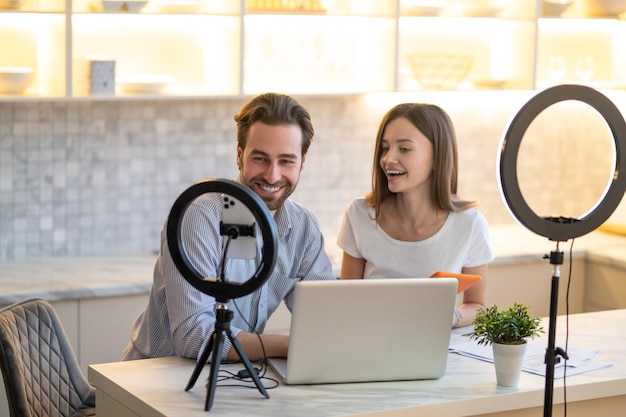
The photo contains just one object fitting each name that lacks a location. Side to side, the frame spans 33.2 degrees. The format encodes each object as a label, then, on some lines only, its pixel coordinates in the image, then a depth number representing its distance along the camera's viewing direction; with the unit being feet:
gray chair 8.82
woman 10.27
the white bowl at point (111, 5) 12.79
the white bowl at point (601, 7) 16.01
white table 7.19
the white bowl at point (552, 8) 15.67
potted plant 7.74
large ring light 7.08
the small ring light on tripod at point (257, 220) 6.95
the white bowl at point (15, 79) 12.42
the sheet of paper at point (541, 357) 8.29
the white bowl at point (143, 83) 13.16
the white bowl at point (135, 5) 12.94
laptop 7.45
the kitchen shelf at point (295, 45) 13.04
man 8.13
